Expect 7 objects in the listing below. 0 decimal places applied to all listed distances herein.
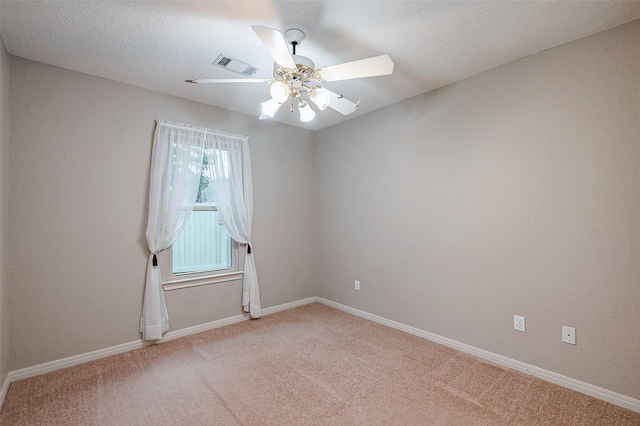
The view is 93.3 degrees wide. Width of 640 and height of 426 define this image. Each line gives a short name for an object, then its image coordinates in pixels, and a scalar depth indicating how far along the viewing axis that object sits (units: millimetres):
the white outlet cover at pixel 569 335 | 2193
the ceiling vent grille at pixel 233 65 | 2453
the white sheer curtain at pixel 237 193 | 3439
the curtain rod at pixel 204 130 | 3080
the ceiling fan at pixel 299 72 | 1706
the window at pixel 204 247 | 3242
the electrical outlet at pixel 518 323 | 2443
